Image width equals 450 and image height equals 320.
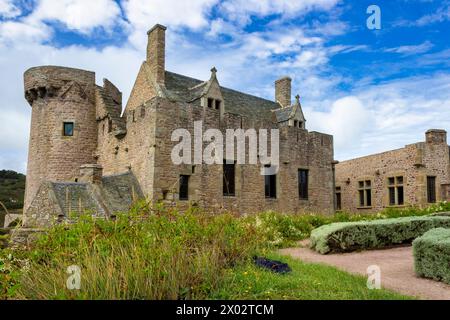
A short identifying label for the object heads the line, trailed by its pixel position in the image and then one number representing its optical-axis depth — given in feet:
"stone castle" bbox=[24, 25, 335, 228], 54.49
